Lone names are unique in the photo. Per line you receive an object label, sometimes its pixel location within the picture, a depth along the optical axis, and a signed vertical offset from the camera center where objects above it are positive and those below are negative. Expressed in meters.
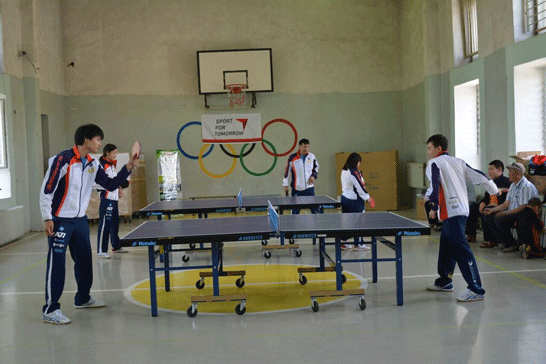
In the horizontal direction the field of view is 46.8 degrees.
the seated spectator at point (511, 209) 7.84 -0.72
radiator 10.37 -0.88
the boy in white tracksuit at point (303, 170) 10.12 -0.14
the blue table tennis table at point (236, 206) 8.18 -0.56
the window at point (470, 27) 11.33 +2.30
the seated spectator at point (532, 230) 7.71 -0.95
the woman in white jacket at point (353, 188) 8.30 -0.38
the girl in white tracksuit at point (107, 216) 8.86 -0.68
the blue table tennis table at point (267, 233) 5.34 -0.61
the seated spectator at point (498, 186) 8.60 -0.50
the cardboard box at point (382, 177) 14.21 -0.42
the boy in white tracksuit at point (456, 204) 5.55 -0.43
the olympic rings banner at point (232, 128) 14.50 +0.83
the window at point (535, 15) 9.08 +1.97
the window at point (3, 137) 10.98 +0.63
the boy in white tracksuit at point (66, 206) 5.27 -0.30
